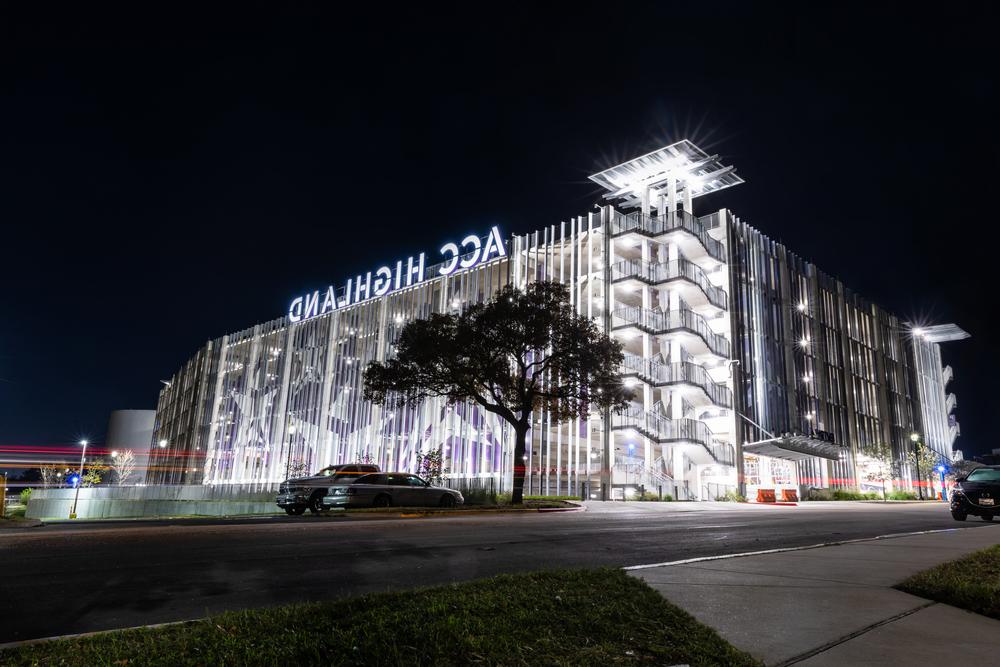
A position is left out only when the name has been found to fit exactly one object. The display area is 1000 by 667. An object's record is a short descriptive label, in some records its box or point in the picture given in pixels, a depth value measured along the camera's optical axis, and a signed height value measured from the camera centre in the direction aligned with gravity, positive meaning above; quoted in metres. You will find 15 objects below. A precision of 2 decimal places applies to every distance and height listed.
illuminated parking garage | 43.88 +9.62
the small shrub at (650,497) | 38.47 -0.38
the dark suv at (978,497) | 20.25 +0.04
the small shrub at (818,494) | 49.34 +0.00
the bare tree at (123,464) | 92.62 +1.60
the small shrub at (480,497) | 29.43 -0.48
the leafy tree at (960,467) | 80.00 +3.56
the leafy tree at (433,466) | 41.84 +1.11
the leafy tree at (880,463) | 61.34 +2.92
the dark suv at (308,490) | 23.14 -0.30
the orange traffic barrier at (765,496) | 40.50 -0.17
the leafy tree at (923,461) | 68.62 +3.46
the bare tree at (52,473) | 78.28 +0.22
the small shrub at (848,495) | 50.56 +0.02
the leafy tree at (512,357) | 30.58 +5.61
